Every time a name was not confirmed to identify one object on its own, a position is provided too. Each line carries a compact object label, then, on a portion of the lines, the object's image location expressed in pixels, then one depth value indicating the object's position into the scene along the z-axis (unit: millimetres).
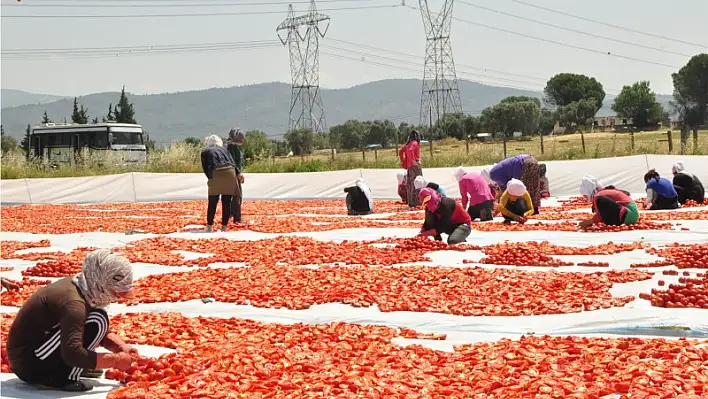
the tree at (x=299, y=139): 80562
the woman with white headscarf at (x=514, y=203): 14000
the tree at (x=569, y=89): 129500
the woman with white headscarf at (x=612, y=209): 12375
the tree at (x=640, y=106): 98750
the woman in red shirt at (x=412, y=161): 18375
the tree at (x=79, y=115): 73750
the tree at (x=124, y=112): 74625
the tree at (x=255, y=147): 37559
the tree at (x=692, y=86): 100312
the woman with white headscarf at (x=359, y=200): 18062
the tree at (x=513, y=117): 99562
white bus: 41188
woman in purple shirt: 16234
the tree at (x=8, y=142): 88875
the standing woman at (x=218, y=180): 14367
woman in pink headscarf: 11492
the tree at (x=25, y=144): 59169
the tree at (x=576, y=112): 111938
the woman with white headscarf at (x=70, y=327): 4594
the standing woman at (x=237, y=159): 15320
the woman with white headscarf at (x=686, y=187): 16531
